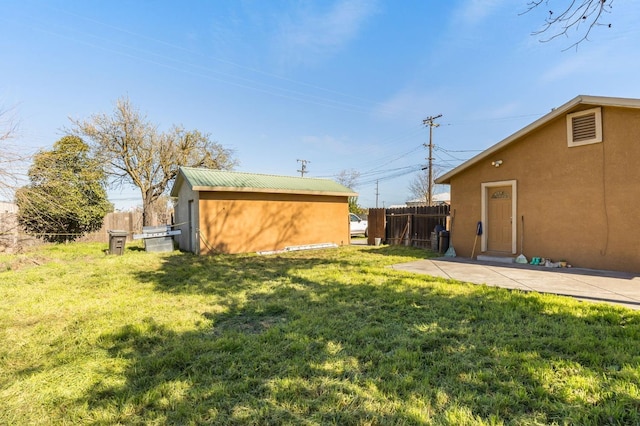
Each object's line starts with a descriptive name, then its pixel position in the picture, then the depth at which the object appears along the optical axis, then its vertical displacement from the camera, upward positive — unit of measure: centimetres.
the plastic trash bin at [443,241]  1034 -70
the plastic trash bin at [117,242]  1027 -81
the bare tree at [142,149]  1698 +431
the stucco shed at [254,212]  1073 +30
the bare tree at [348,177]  4481 +638
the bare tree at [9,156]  633 +129
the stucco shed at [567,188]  652 +84
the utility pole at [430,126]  2319 +738
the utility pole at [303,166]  3559 +635
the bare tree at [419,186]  4475 +533
